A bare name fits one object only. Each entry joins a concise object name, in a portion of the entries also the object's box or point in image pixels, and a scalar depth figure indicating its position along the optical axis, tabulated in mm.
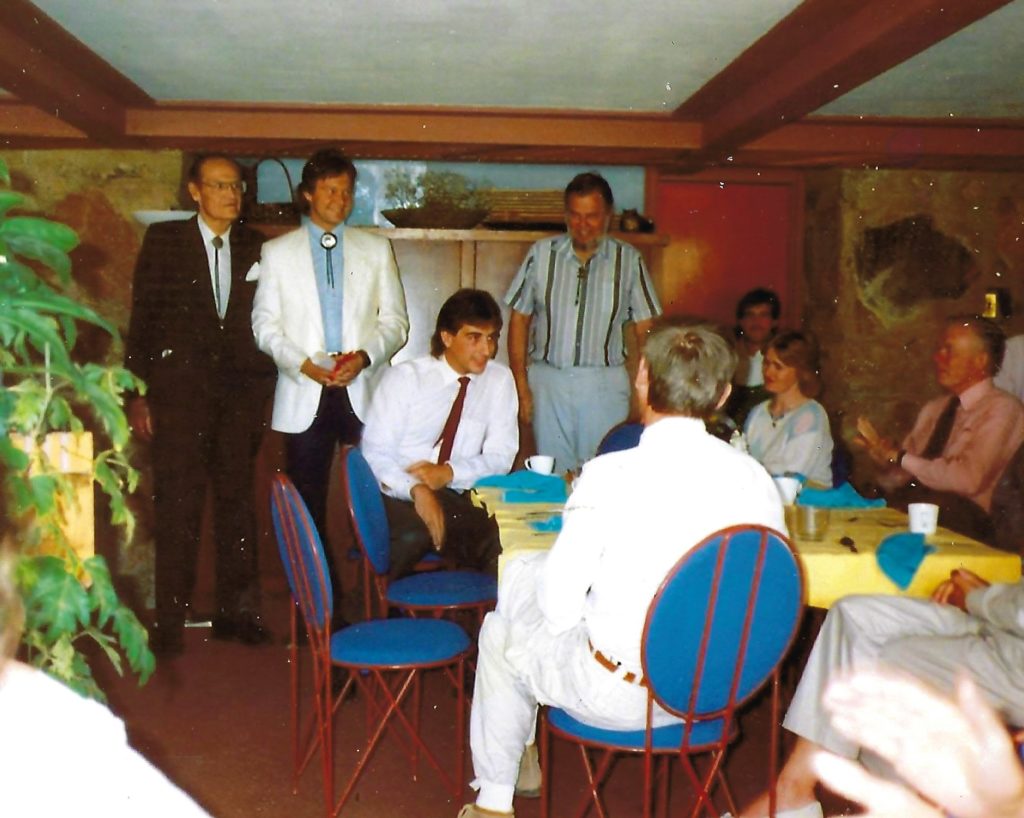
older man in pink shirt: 3355
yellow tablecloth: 2395
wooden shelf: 4656
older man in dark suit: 3920
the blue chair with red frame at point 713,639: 1924
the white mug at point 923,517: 2537
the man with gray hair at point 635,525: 2010
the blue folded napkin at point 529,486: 2996
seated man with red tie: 3498
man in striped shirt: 4523
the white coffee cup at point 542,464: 3225
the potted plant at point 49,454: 1866
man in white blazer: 3861
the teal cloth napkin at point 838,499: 2926
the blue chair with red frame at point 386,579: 3008
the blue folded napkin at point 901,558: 2393
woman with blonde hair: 3564
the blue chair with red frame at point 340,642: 2428
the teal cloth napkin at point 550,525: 2621
